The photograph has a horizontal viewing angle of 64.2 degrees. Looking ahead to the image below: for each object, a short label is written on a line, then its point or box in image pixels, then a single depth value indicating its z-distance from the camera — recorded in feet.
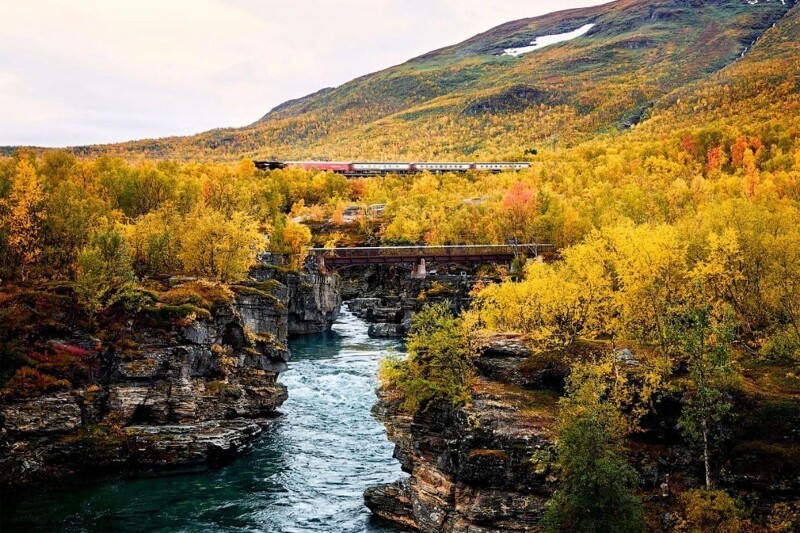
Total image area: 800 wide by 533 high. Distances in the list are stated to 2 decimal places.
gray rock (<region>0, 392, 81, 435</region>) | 154.51
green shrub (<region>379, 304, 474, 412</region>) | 147.33
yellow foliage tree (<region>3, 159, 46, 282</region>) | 207.62
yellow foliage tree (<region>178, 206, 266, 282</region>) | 238.48
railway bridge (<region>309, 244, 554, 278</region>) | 391.24
